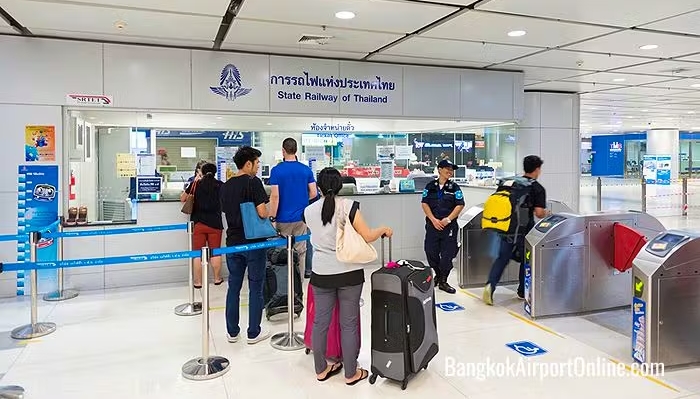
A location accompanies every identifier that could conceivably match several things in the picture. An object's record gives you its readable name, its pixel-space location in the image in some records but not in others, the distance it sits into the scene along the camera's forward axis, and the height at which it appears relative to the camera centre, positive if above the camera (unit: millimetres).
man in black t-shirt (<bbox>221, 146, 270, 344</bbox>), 3971 -407
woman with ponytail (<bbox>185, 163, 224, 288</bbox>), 5590 -299
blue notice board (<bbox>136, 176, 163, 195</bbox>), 6254 -25
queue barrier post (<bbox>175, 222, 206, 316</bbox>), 4936 -1177
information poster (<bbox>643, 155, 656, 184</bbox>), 23975 +643
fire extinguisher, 5914 -33
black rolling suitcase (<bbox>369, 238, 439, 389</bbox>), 3273 -857
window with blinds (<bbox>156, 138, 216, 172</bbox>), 7270 +457
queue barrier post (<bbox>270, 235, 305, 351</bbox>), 3992 -1139
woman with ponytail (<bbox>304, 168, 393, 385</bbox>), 3232 -549
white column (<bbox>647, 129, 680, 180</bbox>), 23688 +1736
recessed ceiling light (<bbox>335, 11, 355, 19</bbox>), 4605 +1469
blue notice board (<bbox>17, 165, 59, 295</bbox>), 5500 -238
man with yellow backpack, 5039 -279
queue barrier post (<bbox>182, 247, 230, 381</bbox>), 3480 -1224
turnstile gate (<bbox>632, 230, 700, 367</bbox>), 3582 -804
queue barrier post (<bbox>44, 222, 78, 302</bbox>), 5491 -1148
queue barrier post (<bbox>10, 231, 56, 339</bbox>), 4328 -1174
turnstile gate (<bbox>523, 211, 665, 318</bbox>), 4707 -683
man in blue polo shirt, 4734 -91
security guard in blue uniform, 5492 -382
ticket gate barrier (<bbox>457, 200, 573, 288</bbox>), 5906 -754
